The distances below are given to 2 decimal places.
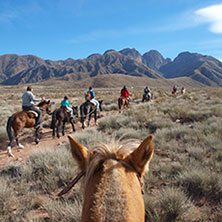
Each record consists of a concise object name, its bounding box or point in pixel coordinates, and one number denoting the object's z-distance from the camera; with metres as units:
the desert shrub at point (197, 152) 4.63
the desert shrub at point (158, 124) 8.13
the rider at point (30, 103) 7.16
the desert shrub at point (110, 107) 16.72
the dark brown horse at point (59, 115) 8.43
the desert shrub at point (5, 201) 2.99
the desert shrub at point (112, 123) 9.22
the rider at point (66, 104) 8.81
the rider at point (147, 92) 19.23
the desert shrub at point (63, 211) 2.66
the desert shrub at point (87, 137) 6.79
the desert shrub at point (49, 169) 3.96
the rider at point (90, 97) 10.34
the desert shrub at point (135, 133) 6.97
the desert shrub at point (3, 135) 8.08
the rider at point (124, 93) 14.29
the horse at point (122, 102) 13.85
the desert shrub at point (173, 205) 2.76
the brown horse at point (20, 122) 6.52
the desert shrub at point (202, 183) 3.30
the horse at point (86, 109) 10.19
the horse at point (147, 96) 19.38
